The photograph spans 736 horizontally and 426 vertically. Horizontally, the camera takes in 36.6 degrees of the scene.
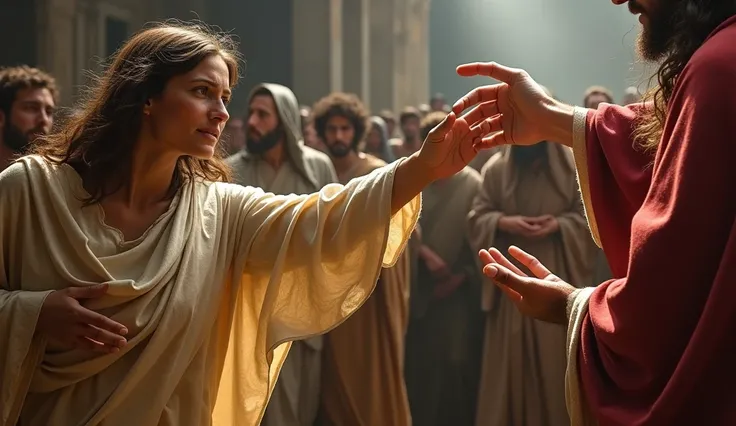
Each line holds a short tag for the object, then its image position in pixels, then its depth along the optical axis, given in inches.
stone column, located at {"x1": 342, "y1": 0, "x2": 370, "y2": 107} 716.7
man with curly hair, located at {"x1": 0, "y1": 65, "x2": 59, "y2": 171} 239.8
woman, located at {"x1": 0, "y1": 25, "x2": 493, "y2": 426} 124.3
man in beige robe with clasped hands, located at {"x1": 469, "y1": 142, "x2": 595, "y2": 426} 276.4
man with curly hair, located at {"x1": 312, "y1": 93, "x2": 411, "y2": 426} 278.1
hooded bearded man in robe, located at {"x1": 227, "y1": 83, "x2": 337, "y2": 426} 270.7
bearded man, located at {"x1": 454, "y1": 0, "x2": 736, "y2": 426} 100.9
